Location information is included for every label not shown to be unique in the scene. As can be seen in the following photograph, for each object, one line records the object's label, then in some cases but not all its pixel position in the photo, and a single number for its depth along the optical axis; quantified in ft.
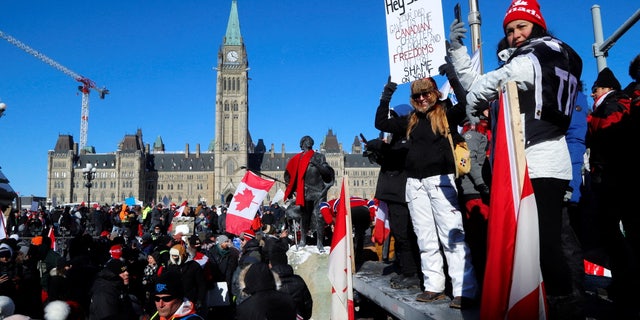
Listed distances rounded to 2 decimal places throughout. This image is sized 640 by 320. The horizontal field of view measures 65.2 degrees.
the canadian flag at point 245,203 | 35.99
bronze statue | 27.40
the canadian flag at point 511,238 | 8.20
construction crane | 442.91
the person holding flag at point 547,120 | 9.05
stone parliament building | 354.54
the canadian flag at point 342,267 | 15.19
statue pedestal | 25.81
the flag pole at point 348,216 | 15.71
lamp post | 86.84
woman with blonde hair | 12.51
